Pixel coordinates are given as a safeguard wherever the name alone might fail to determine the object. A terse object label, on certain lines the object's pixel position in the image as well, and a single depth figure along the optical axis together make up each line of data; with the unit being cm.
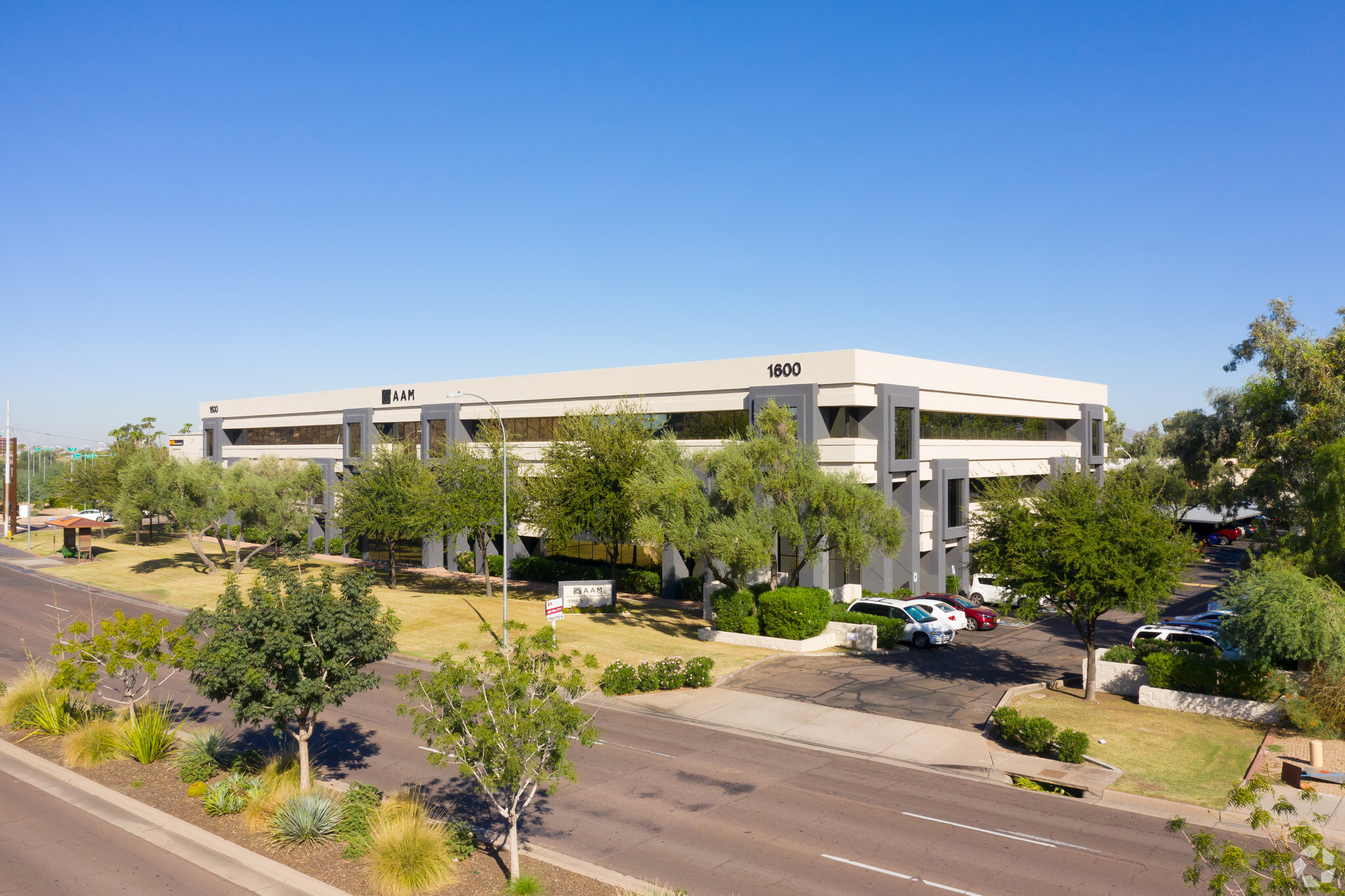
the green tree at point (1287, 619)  2073
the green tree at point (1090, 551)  2347
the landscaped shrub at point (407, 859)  1172
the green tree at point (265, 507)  5028
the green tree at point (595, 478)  3828
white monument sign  3866
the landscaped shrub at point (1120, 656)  2564
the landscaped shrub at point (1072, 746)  1878
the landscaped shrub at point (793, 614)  3156
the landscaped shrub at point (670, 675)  2591
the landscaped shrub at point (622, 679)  2455
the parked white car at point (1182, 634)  2794
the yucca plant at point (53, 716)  1902
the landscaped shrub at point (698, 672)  2622
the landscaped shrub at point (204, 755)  1587
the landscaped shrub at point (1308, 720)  2012
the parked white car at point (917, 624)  3197
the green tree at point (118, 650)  1709
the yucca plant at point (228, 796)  1435
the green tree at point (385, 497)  4531
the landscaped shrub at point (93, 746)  1697
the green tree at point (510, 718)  1150
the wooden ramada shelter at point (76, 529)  5975
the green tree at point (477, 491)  4281
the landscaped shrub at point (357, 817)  1304
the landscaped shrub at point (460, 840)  1294
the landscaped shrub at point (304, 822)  1326
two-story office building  3706
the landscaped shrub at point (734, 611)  3316
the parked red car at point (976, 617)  3644
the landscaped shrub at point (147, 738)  1714
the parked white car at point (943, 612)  3294
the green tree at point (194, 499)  4956
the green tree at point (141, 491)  5003
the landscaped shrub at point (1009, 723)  1995
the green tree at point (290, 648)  1405
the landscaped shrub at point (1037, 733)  1934
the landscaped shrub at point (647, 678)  2567
